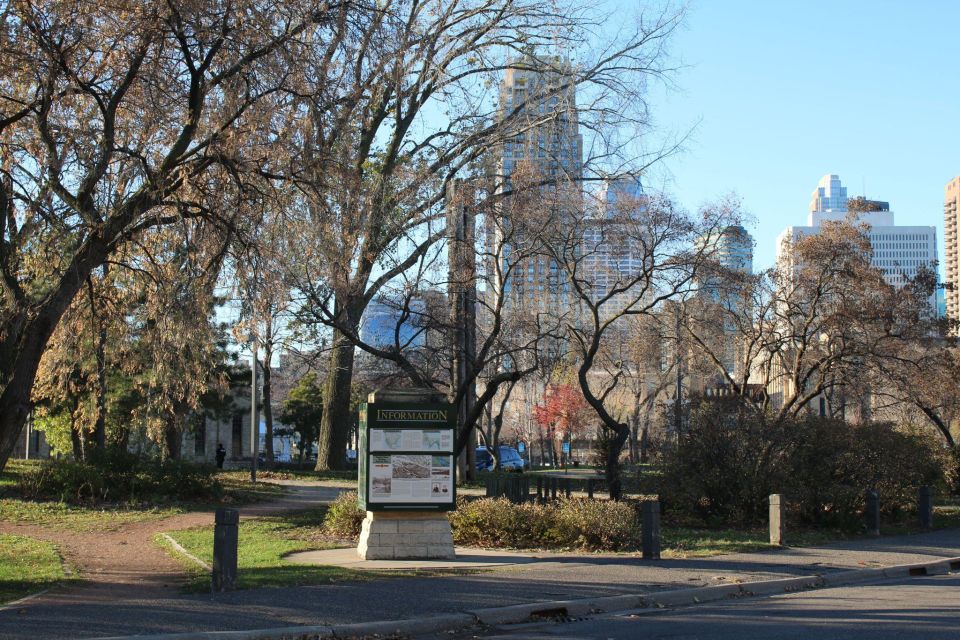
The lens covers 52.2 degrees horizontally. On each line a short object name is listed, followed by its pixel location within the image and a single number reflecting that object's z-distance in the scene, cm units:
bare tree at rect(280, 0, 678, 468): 1450
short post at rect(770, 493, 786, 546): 1791
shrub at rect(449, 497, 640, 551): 1694
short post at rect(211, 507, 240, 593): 1173
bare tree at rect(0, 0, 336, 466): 1252
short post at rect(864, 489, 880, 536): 2023
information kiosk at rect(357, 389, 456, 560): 1530
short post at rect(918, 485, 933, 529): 2217
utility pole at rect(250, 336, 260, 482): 3270
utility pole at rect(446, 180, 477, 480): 2281
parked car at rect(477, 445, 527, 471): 5365
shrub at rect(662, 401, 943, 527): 2105
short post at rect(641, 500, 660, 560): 1537
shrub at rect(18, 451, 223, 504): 2403
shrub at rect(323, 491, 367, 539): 1836
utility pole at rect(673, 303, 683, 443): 2379
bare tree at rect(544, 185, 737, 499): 2358
